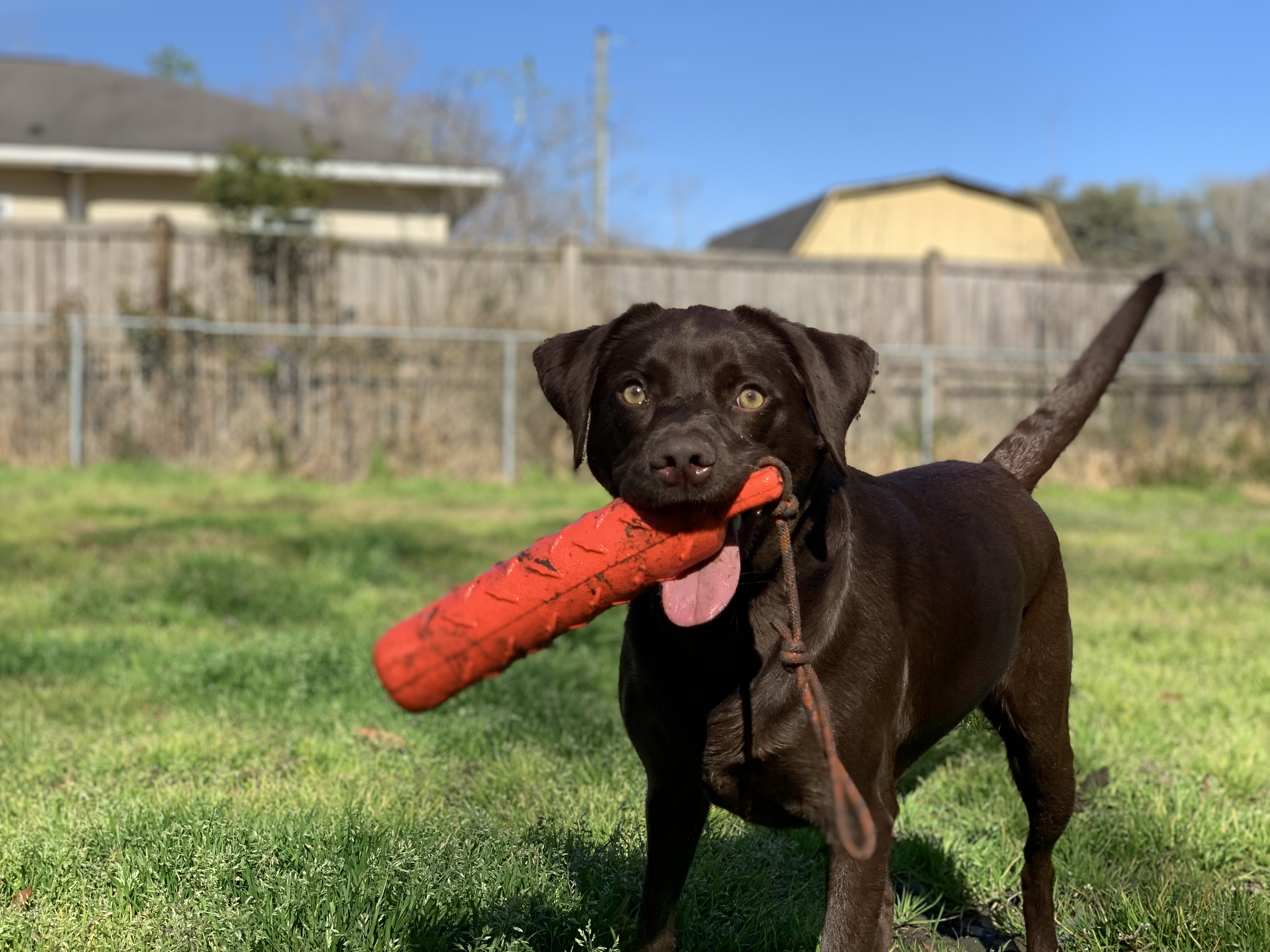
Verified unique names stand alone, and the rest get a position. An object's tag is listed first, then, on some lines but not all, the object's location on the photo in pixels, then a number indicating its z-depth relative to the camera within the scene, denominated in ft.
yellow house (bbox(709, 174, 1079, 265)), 93.97
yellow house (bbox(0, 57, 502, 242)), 54.13
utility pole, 86.99
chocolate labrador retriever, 7.73
